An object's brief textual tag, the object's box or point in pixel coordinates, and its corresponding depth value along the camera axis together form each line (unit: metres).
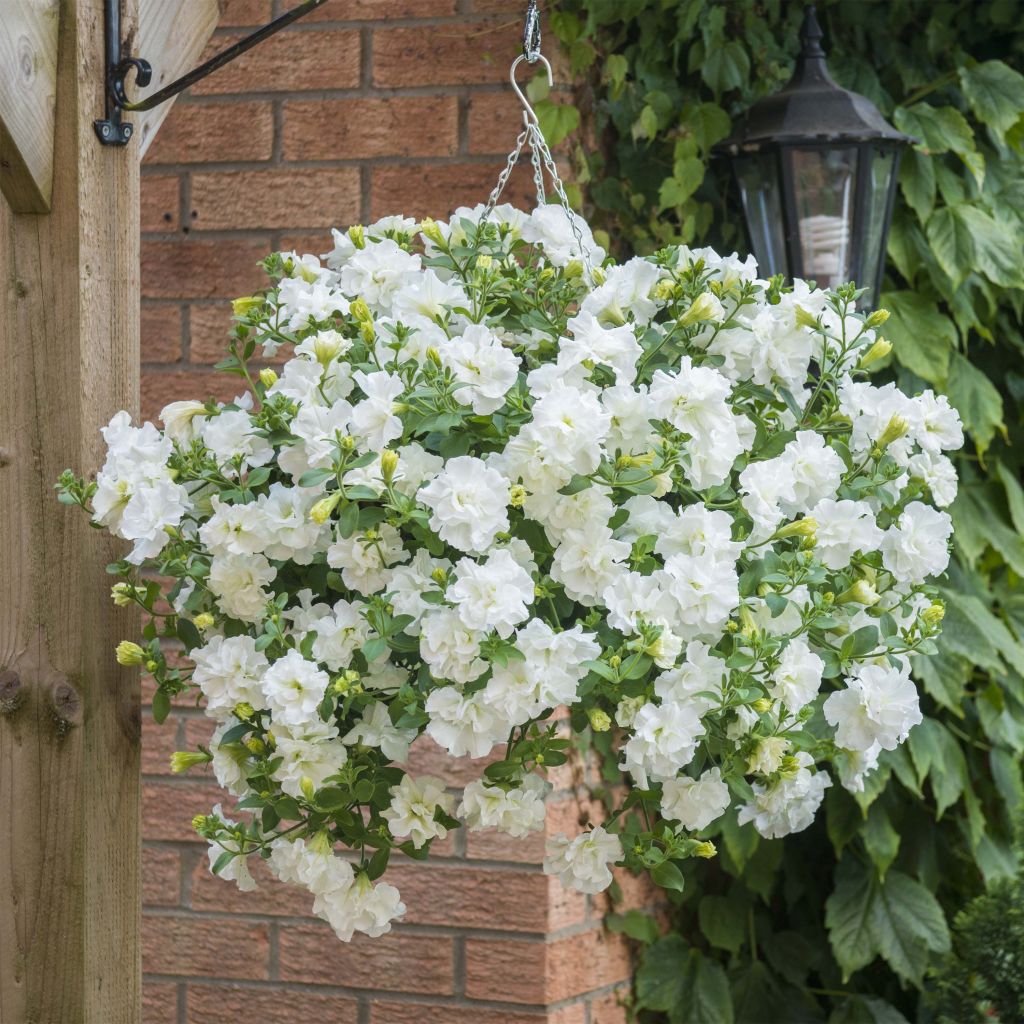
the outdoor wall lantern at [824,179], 4.36
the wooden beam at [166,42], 3.88
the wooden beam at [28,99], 3.78
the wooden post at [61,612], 3.82
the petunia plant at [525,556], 3.65
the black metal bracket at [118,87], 3.84
